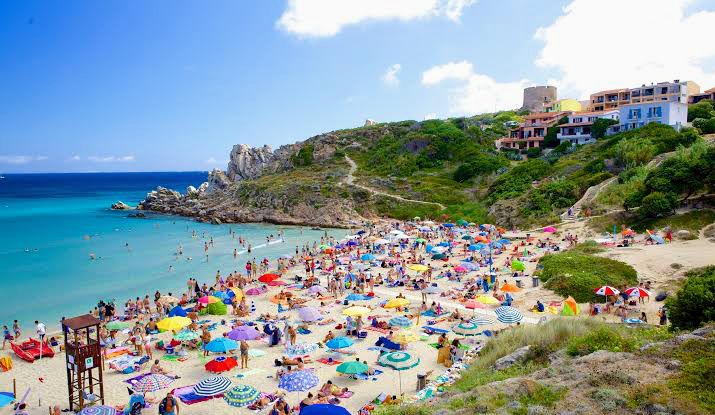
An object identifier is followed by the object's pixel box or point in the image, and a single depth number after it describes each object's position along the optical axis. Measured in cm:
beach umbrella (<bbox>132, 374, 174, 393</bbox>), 1389
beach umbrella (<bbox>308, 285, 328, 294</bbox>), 2609
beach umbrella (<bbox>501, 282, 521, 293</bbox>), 2372
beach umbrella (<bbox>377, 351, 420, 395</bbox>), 1504
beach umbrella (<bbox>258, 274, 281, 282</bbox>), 2925
